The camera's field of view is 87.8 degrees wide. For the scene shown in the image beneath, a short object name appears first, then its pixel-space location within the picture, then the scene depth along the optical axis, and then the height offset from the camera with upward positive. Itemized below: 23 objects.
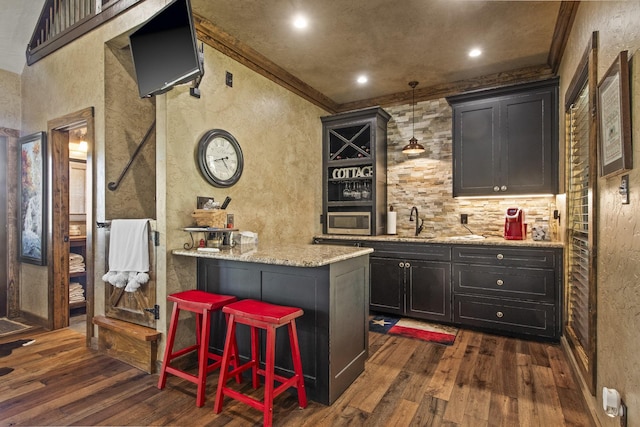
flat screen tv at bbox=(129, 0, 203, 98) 2.25 +1.20
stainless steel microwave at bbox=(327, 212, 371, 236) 4.39 -0.11
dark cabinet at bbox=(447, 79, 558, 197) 3.40 +0.80
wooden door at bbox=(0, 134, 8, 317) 3.82 -0.14
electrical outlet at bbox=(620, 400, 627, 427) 1.39 -0.85
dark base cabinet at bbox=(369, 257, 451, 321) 3.63 -0.84
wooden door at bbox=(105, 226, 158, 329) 2.67 -0.74
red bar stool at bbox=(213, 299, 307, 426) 1.89 -0.78
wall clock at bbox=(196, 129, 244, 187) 2.88 +0.52
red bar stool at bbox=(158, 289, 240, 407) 2.16 -0.83
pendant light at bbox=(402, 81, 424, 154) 3.99 +0.81
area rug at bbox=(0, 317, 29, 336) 3.44 -1.20
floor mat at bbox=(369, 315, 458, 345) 3.32 -1.22
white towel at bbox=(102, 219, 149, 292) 2.66 -0.32
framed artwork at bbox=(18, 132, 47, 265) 3.54 +0.18
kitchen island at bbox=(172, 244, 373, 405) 2.16 -0.58
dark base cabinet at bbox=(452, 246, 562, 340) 3.13 -0.74
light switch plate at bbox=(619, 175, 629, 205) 1.41 +0.11
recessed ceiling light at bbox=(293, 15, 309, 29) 2.87 +1.70
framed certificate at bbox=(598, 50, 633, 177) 1.38 +0.43
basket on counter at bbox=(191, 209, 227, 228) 2.67 -0.02
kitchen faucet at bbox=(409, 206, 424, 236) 4.43 -0.08
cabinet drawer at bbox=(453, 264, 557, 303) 3.15 -0.67
